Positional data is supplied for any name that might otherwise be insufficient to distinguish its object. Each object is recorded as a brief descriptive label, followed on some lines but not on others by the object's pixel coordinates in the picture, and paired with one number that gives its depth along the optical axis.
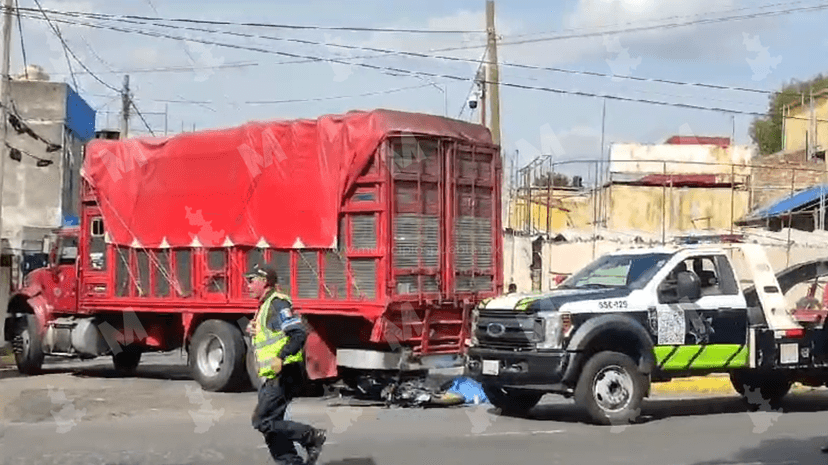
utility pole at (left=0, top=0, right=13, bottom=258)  22.05
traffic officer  8.60
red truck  14.41
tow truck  12.62
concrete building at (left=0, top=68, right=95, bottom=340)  42.66
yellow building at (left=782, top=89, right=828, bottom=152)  43.20
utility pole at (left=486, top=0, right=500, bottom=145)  25.09
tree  63.95
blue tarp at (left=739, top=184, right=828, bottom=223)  33.33
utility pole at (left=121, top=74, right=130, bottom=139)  45.19
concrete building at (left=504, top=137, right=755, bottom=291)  27.70
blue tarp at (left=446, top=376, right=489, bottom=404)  15.23
